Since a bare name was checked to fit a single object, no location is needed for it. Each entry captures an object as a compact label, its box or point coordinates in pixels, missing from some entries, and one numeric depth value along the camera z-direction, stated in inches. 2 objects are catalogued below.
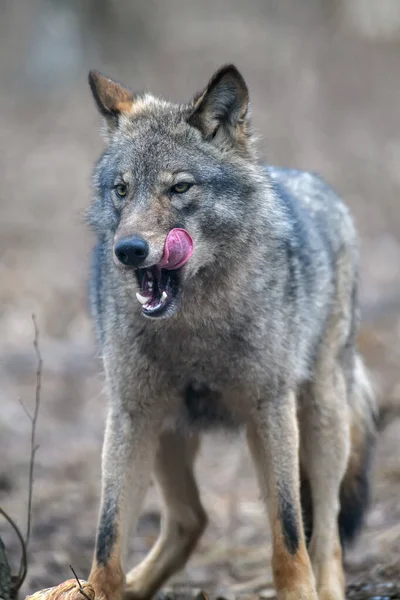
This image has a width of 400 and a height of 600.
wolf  350.9
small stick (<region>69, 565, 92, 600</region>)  315.9
